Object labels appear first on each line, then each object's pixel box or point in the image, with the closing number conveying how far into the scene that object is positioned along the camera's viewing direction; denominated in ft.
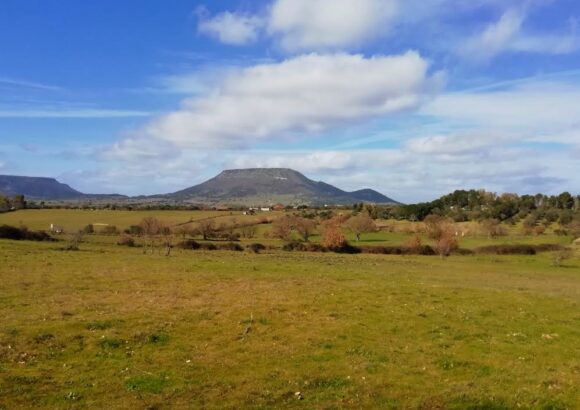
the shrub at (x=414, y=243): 326.24
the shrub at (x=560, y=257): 249.96
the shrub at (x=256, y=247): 285.62
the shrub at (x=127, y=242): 270.67
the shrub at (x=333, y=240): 326.24
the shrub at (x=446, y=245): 305.94
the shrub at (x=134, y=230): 347.28
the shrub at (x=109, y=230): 350.02
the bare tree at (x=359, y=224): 435.94
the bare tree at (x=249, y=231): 383.35
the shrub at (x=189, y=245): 280.53
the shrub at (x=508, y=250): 319.98
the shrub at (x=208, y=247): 279.40
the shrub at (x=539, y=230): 447.51
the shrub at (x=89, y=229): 338.95
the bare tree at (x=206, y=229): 360.61
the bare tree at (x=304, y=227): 400.65
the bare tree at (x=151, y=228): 292.40
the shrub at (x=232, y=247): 284.37
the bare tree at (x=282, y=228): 393.29
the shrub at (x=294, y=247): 310.29
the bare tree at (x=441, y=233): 307.58
